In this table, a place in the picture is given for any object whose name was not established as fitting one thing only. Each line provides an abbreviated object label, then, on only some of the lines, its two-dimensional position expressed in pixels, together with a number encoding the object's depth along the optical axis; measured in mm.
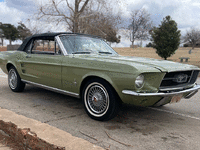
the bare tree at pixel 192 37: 65375
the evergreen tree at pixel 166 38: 25812
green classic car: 3201
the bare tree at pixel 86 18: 19406
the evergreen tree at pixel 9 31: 70062
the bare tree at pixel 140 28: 51988
